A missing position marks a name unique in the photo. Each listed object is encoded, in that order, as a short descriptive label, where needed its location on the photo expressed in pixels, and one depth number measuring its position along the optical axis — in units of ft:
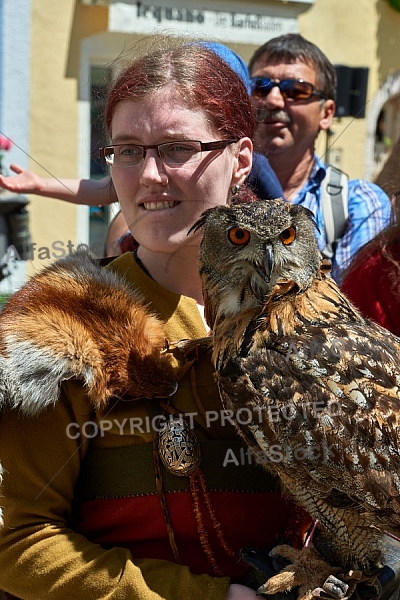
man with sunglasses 10.50
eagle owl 5.06
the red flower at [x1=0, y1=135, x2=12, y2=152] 17.40
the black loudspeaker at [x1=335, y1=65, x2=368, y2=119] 13.62
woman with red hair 4.96
